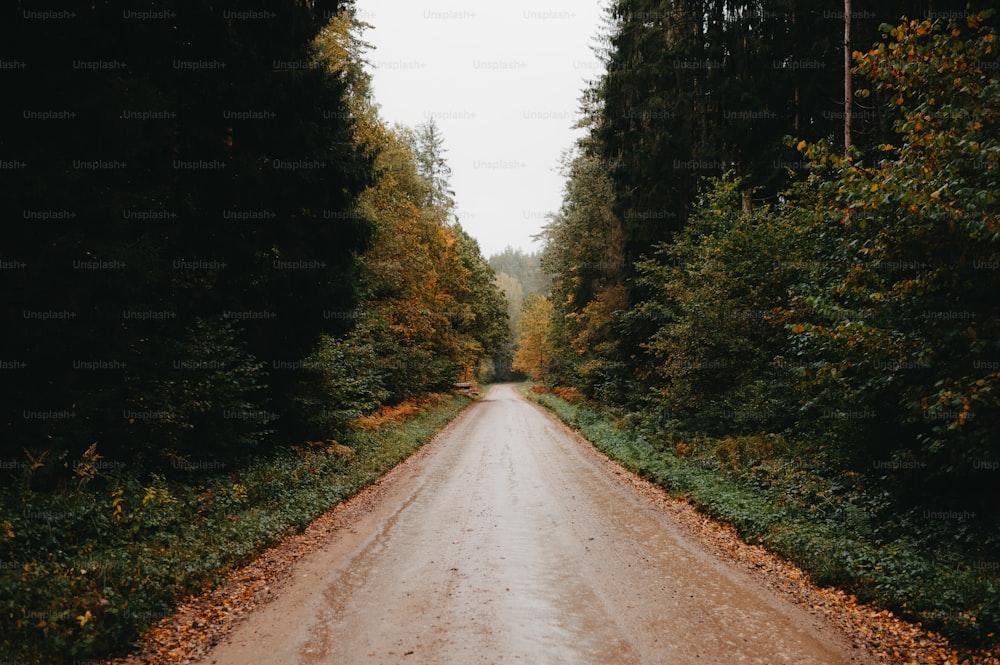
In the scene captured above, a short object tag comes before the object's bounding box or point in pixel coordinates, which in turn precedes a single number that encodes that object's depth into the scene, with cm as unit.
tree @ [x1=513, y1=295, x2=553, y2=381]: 5398
